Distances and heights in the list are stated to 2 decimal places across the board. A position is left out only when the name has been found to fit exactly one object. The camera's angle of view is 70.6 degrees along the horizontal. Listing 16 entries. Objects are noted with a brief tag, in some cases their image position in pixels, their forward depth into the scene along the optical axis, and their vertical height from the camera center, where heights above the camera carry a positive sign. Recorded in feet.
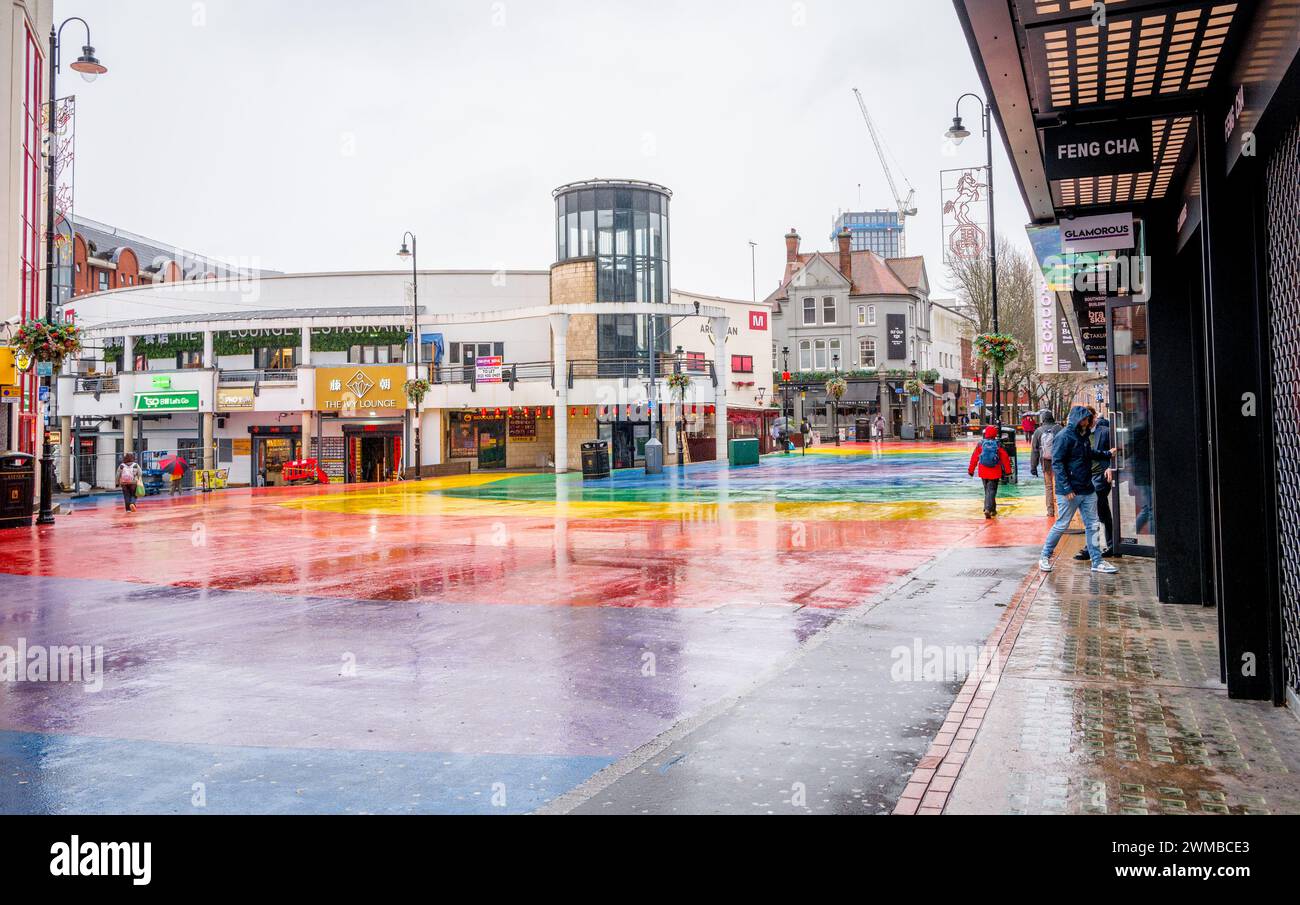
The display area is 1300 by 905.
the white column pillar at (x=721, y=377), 143.02 +13.81
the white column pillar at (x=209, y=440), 147.64 +5.77
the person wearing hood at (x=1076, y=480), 35.19 -0.88
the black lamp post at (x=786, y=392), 219.41 +17.82
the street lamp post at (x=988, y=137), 74.74 +26.88
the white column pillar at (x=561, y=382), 131.23 +12.34
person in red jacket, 57.36 -0.39
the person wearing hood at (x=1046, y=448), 58.64 +0.73
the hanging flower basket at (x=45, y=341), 70.28 +10.66
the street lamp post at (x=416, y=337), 133.59 +20.67
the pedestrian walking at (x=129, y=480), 81.55 -0.23
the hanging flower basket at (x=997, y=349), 81.61 +9.80
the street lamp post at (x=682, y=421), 138.42 +6.73
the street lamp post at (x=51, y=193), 66.80 +21.64
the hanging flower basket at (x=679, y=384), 135.64 +12.07
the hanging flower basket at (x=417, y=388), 133.18 +12.07
